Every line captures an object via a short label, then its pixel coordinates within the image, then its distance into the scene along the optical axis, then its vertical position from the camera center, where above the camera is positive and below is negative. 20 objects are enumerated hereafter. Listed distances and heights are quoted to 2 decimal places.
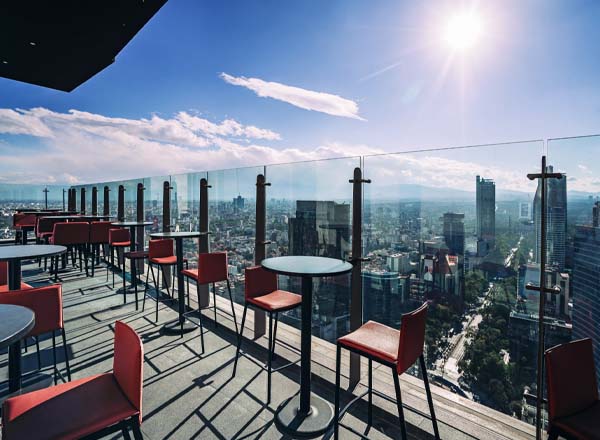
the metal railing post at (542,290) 1.82 -0.43
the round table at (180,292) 3.68 -0.97
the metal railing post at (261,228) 3.43 -0.14
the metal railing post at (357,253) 2.56 -0.31
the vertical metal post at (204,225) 4.32 -0.14
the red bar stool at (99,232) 5.73 -0.35
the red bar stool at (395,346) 1.57 -0.76
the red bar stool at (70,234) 5.31 -0.36
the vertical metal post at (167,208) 5.35 +0.13
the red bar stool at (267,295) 2.45 -0.73
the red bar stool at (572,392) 1.26 -0.78
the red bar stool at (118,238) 5.88 -0.47
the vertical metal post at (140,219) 6.27 -0.09
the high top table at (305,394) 2.04 -1.31
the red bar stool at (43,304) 1.93 -0.61
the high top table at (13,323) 1.19 -0.48
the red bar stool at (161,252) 4.28 -0.57
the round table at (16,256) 2.47 -0.35
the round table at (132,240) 4.91 -0.45
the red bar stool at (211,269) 3.33 -0.60
